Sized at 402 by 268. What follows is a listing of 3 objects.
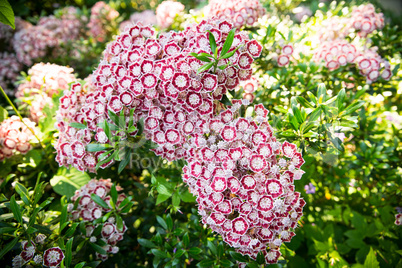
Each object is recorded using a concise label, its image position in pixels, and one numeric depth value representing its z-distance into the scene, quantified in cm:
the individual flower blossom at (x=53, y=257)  45
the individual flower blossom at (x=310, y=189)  62
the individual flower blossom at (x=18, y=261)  45
